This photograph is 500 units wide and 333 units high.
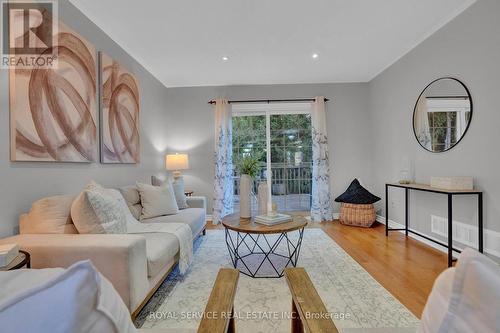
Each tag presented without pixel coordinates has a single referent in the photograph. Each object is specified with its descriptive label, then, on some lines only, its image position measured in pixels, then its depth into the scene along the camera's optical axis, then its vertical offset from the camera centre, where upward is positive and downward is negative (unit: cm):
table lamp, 423 +8
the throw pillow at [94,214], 177 -34
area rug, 172 -108
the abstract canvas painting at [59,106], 184 +52
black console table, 239 -45
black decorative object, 425 -54
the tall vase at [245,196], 267 -33
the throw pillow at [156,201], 297 -42
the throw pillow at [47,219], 177 -37
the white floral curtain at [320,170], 465 -9
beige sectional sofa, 151 -52
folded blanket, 234 -63
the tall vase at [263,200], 271 -37
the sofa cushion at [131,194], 280 -32
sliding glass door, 490 +46
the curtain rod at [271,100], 478 +126
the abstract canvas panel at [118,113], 279 +67
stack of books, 244 -54
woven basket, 416 -85
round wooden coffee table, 232 -105
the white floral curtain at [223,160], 465 +12
